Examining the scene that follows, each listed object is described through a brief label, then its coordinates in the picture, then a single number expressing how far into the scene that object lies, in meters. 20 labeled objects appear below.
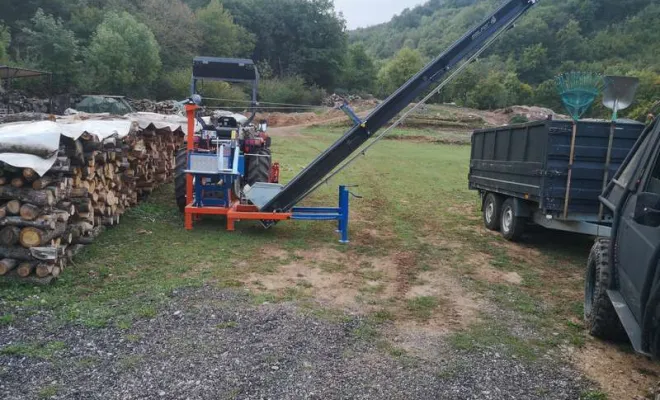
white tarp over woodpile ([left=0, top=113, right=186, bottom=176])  5.27
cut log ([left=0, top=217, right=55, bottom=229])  5.26
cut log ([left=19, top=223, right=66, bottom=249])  5.28
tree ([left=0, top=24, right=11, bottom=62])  27.03
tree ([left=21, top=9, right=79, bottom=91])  30.27
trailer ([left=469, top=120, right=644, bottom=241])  7.07
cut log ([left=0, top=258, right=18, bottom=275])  5.20
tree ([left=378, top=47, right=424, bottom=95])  64.88
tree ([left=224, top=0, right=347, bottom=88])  63.34
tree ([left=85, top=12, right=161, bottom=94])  32.97
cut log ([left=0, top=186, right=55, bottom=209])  5.34
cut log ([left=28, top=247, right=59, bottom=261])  5.20
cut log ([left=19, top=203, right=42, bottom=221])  5.29
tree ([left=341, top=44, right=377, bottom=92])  64.69
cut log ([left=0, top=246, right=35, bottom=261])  5.24
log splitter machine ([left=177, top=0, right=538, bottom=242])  7.48
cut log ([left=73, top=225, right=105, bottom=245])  6.48
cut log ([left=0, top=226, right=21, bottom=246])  5.25
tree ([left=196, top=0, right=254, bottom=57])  52.19
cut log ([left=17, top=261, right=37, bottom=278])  5.22
